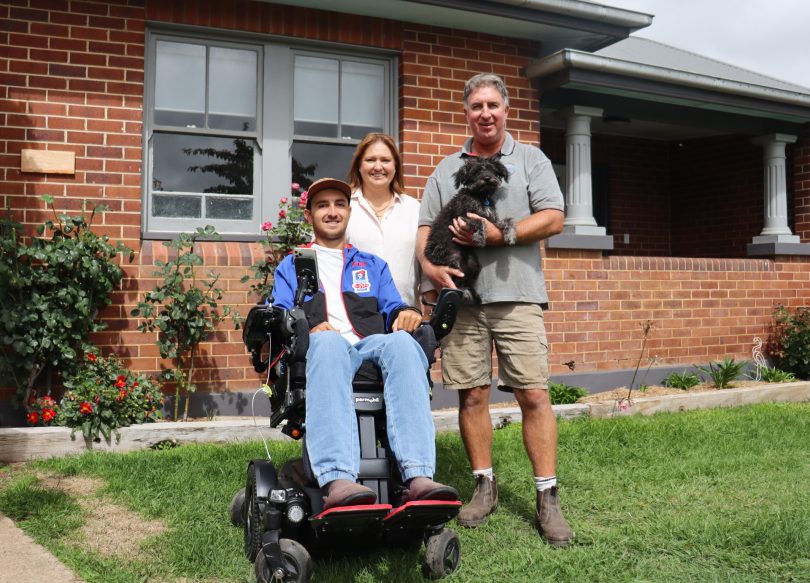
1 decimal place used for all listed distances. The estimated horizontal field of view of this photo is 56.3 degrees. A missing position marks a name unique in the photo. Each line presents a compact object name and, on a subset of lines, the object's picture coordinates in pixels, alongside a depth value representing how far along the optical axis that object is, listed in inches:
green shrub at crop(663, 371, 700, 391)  302.8
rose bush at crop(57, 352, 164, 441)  198.2
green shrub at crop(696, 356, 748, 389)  301.7
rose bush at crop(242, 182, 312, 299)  234.2
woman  142.1
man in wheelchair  106.3
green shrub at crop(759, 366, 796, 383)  320.8
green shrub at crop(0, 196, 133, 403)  200.5
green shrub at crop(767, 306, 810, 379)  329.1
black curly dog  137.9
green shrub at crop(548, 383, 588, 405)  261.9
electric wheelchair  104.0
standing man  139.0
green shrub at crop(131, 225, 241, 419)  217.6
